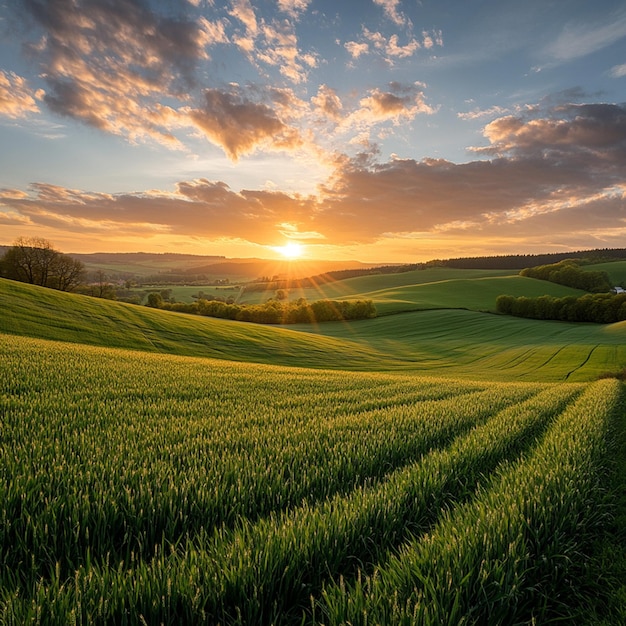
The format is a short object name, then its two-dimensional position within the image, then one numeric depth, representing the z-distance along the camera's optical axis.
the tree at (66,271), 71.31
